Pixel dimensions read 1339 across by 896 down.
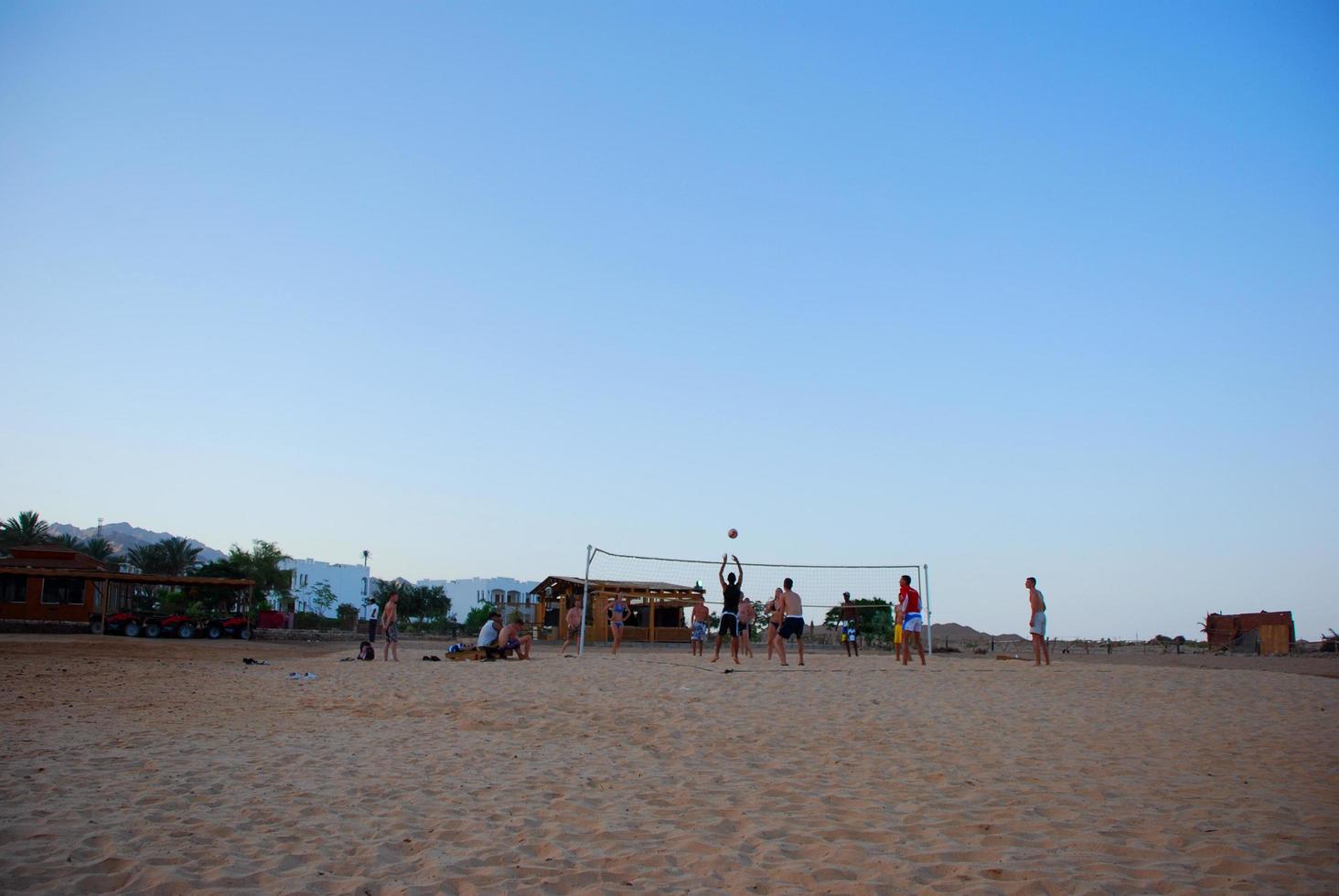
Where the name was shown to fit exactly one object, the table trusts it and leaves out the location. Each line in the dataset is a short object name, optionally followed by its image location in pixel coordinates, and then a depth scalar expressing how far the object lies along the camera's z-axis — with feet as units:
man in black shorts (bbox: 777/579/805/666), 45.01
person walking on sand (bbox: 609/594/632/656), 57.00
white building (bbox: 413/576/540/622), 392.82
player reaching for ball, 46.54
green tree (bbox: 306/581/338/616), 217.44
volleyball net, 95.20
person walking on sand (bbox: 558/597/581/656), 67.08
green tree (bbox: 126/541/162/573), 159.74
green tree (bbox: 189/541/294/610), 158.10
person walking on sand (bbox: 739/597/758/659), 56.29
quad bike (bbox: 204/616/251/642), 95.66
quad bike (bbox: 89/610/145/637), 89.61
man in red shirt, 44.75
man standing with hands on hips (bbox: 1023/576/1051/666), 44.88
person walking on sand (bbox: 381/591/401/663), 52.85
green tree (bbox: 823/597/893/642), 120.37
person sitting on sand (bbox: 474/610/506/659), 50.31
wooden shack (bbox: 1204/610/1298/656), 87.30
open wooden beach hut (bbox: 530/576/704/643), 95.20
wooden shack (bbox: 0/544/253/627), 92.23
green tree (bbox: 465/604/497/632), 157.27
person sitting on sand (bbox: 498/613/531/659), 50.57
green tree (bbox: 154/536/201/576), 159.63
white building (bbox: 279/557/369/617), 311.68
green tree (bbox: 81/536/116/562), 163.84
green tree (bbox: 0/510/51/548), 151.02
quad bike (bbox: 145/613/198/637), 91.15
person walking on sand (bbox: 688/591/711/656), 60.95
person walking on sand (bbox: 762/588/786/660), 46.98
